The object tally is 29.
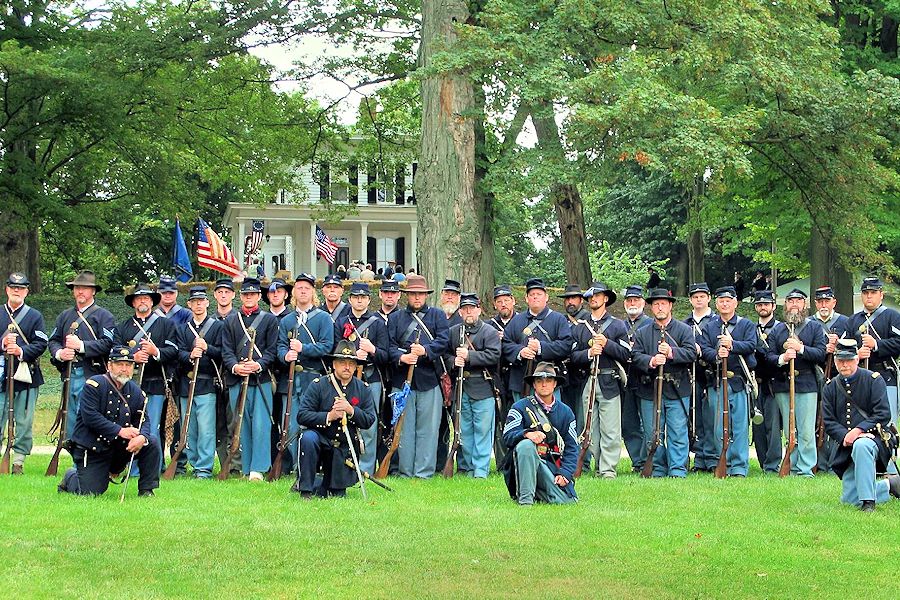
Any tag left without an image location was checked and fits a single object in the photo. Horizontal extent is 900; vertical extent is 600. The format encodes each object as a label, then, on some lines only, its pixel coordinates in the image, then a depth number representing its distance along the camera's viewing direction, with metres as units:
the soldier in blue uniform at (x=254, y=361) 13.91
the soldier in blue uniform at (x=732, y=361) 14.45
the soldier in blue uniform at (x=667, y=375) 14.30
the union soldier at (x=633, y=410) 14.65
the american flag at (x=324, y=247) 39.28
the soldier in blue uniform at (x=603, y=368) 14.19
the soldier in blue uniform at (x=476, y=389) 14.09
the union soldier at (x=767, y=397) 14.80
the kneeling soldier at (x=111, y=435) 11.81
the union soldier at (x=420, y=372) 14.14
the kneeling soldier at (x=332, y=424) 12.06
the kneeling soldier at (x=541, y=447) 11.68
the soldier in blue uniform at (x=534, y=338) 14.13
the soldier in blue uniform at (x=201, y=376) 13.97
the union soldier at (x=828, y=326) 14.65
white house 52.81
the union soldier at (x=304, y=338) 13.83
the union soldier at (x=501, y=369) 14.48
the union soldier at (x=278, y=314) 14.17
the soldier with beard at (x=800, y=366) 14.45
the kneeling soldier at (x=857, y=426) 11.63
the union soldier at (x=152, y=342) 14.02
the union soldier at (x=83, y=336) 13.93
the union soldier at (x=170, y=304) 14.43
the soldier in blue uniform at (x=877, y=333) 14.38
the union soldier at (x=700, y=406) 14.71
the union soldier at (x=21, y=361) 13.94
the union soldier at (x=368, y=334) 13.82
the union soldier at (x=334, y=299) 14.34
